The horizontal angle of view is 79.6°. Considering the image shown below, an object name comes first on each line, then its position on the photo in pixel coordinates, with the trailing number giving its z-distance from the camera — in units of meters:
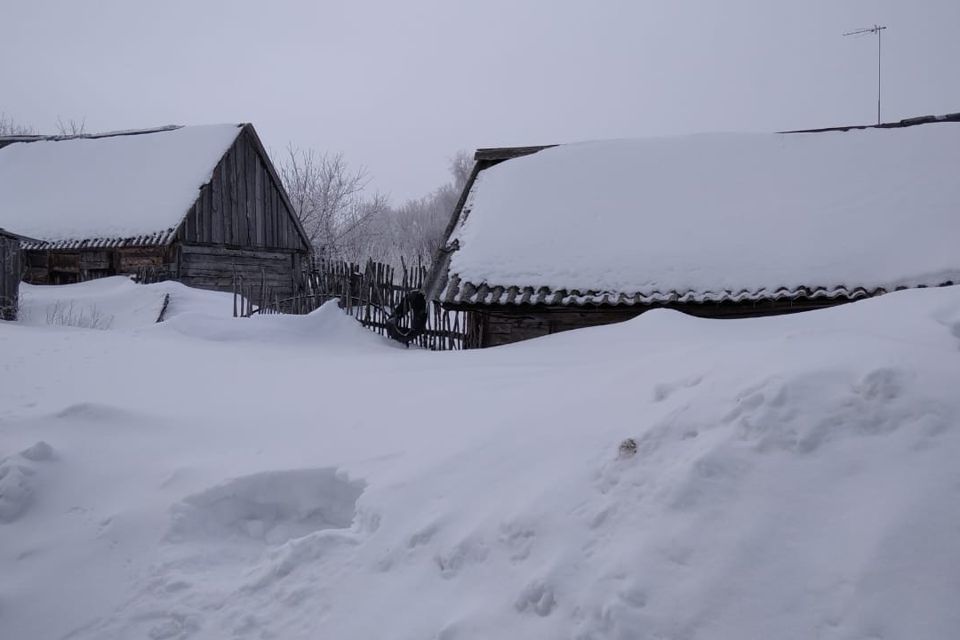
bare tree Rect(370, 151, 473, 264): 46.20
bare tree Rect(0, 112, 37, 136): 35.88
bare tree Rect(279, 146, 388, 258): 28.75
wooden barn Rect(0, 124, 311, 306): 14.62
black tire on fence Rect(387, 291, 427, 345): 11.23
